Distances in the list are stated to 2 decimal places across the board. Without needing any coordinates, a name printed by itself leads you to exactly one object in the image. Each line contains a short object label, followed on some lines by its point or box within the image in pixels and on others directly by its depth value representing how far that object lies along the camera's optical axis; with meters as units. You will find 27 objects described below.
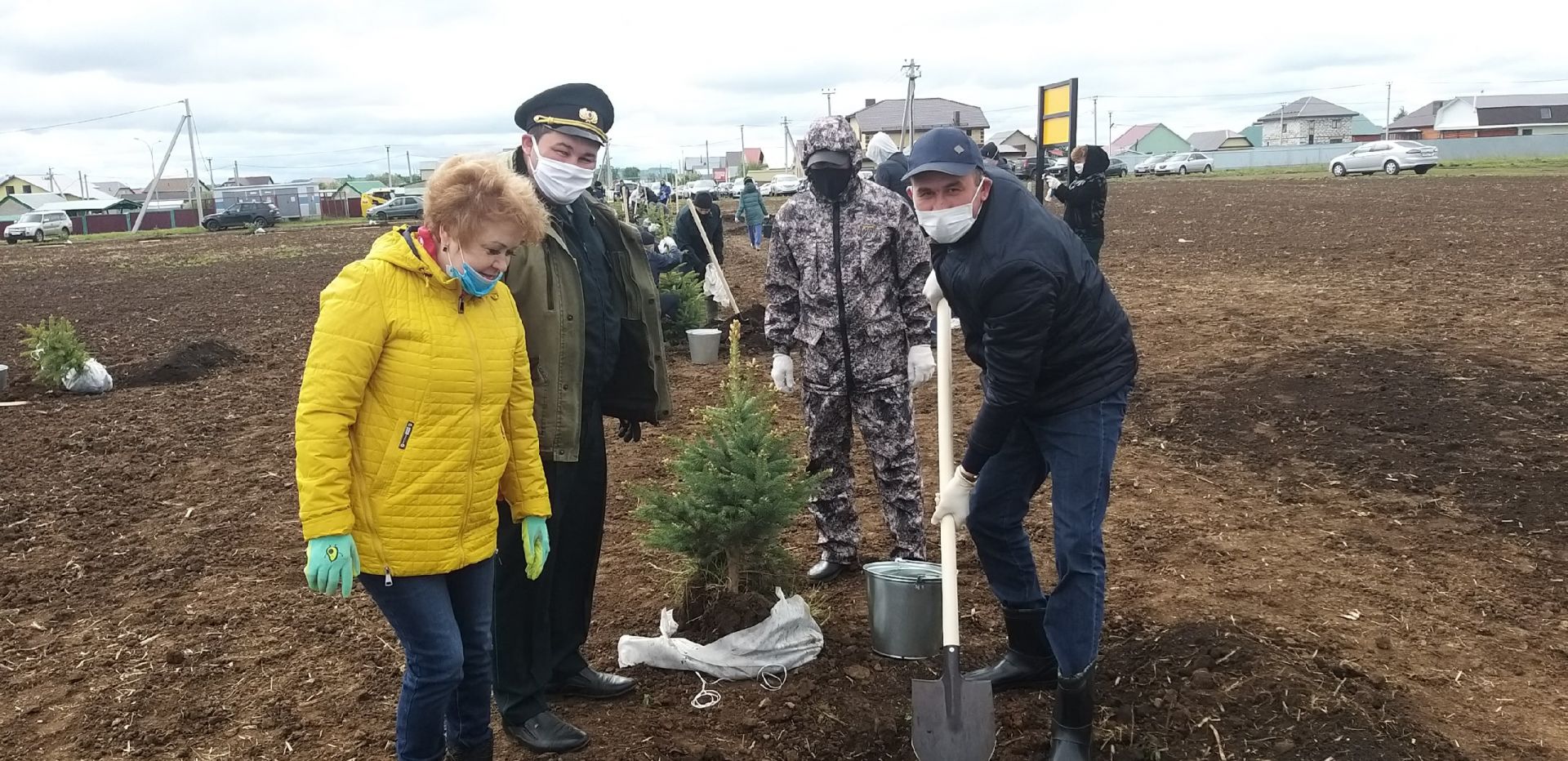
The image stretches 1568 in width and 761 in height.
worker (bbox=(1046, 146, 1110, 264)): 9.73
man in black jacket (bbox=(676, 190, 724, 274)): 12.27
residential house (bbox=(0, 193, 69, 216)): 74.62
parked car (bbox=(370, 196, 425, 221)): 50.28
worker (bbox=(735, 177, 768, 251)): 20.78
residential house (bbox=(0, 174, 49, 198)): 91.56
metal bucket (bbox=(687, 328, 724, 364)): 9.55
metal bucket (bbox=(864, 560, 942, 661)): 3.78
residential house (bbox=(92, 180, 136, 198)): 118.31
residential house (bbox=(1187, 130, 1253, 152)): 108.43
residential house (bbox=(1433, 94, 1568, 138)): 85.44
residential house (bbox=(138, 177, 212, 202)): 108.64
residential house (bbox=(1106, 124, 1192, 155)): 114.75
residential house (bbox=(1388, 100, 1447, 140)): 91.19
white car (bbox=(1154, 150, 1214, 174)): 59.53
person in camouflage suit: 4.39
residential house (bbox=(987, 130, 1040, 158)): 94.80
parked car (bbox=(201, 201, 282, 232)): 48.94
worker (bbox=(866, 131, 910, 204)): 7.61
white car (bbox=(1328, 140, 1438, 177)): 38.22
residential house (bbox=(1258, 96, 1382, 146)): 103.75
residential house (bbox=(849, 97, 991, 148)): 73.50
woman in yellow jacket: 2.39
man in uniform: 3.13
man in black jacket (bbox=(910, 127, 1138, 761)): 2.97
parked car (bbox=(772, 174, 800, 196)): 56.19
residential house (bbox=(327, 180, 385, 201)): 74.19
